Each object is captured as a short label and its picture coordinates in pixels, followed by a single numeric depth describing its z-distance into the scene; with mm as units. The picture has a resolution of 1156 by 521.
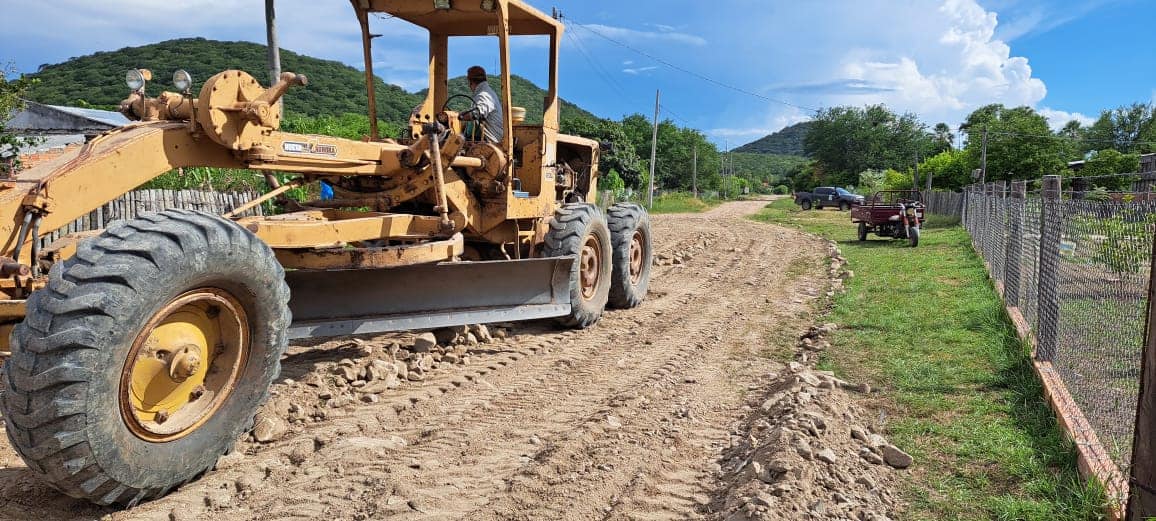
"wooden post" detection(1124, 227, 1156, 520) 2814
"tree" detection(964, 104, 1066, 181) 35906
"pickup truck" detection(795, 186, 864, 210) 41750
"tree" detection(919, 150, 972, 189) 45188
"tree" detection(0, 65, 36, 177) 10866
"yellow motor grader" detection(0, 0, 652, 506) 2992
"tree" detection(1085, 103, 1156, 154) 68375
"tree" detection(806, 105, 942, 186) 84312
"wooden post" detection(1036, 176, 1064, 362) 5605
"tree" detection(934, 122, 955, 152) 85375
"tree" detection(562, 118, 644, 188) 51375
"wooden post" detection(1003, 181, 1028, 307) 7874
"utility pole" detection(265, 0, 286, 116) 13781
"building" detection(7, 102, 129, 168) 29164
